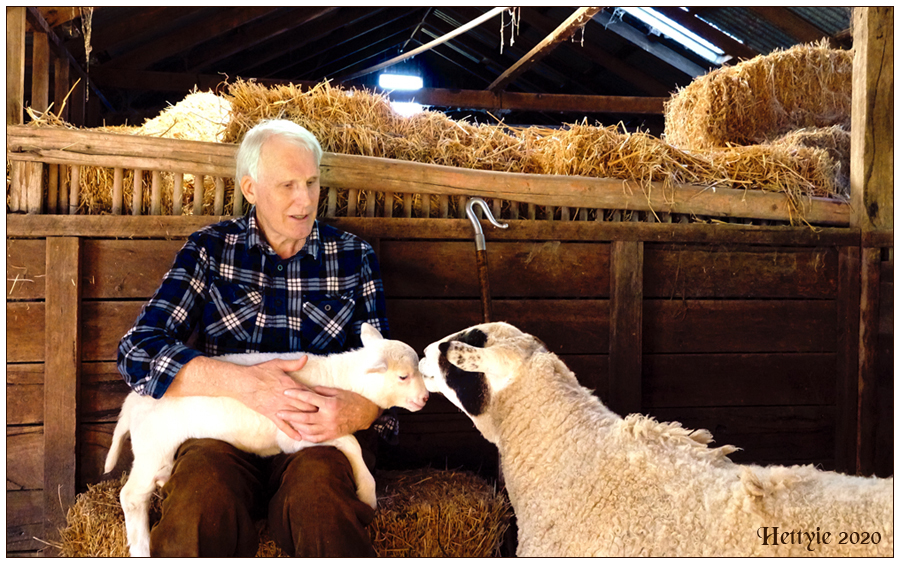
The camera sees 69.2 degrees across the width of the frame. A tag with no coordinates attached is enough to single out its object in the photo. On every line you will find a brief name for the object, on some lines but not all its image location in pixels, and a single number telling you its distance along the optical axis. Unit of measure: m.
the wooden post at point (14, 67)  3.09
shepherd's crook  3.18
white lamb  2.53
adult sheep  1.87
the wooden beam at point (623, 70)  9.58
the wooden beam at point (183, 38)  6.47
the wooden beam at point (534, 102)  8.13
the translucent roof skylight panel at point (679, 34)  8.03
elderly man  2.29
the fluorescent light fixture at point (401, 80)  12.90
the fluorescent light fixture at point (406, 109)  3.82
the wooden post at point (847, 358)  3.79
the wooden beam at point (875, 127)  3.82
